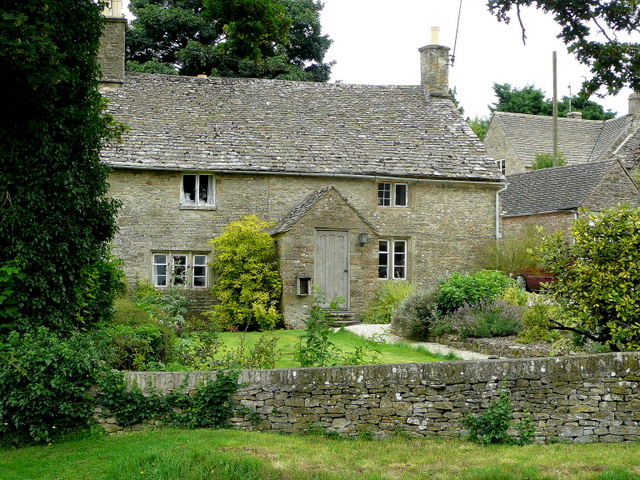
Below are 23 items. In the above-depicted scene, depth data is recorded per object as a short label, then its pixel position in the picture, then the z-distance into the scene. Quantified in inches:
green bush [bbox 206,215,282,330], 876.0
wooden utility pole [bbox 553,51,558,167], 1568.7
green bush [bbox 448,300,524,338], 617.6
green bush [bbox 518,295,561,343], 537.3
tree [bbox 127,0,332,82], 1411.2
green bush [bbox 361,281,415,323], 876.6
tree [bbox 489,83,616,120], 2196.1
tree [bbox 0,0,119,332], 387.2
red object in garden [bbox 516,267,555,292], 1008.2
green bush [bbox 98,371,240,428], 356.5
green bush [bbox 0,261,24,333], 390.0
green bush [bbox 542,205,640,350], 413.1
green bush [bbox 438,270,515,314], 680.4
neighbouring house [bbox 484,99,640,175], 1705.2
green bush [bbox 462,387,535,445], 356.5
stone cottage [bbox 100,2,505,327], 912.3
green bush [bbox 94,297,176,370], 406.3
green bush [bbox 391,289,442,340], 681.0
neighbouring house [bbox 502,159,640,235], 1219.9
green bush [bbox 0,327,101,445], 348.8
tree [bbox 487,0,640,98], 336.8
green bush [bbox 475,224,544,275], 999.0
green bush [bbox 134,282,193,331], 668.7
